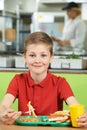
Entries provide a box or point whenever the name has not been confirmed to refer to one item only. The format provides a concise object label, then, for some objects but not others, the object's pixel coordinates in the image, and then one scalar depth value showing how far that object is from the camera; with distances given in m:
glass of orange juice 1.22
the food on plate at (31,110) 1.41
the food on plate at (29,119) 1.28
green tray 1.26
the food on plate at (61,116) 1.27
